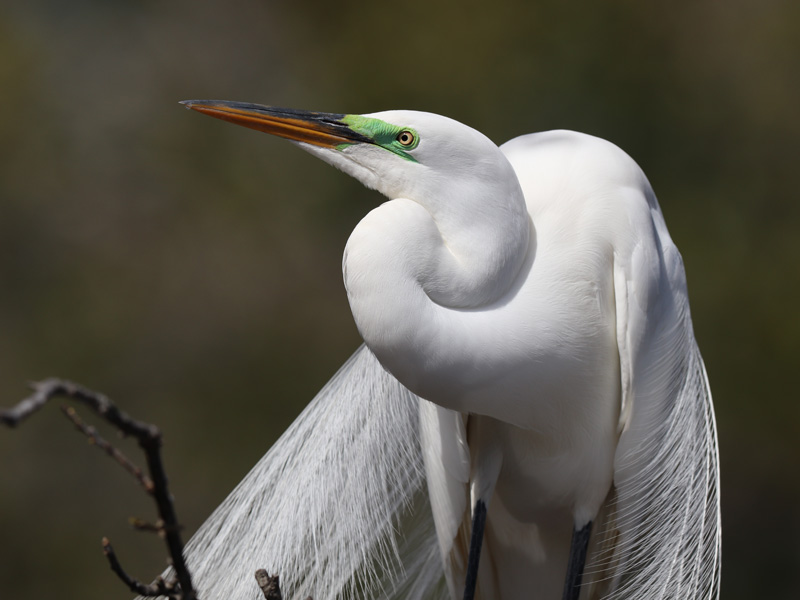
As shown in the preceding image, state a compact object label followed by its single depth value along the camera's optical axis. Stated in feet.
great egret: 18.12
